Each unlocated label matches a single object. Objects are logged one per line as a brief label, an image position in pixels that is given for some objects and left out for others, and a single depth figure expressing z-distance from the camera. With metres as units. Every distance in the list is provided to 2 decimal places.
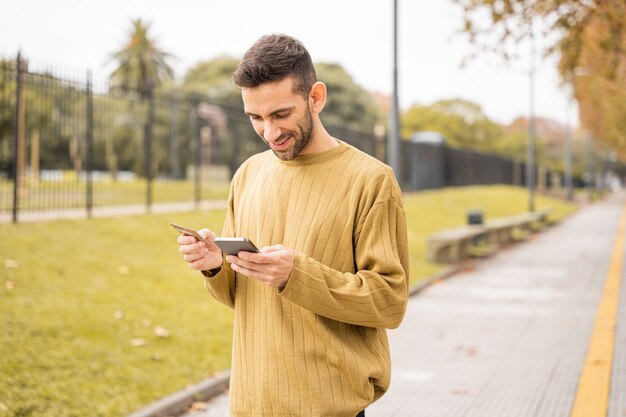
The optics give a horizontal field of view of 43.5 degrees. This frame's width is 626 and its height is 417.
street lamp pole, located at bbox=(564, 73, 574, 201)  46.41
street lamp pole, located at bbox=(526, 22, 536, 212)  30.95
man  2.15
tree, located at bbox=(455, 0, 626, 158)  9.61
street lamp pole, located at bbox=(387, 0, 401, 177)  11.83
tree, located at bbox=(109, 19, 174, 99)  60.50
